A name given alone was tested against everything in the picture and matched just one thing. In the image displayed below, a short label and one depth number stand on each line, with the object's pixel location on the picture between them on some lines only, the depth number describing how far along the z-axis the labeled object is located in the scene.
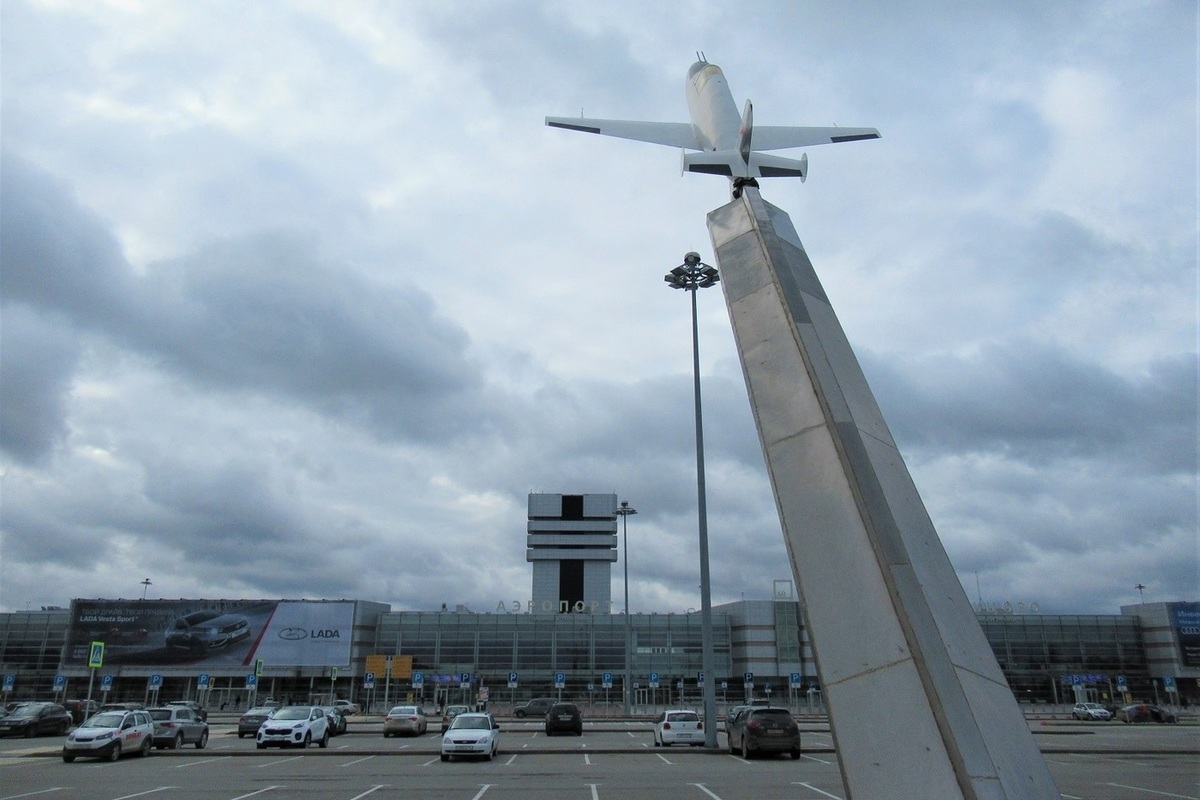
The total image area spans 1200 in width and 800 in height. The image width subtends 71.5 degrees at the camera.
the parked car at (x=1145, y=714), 55.47
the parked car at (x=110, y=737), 24.44
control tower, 132.62
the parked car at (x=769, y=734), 25.11
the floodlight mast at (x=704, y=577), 28.05
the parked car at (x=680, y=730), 30.53
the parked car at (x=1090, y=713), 59.78
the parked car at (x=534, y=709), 66.81
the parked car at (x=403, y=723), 38.12
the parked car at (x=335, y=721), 39.44
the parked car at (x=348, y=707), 60.55
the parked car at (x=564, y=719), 39.44
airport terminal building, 82.75
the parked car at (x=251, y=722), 40.00
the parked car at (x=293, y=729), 29.39
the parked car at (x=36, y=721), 36.81
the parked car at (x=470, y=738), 24.66
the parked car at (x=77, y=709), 47.12
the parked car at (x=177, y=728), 30.03
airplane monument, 7.31
